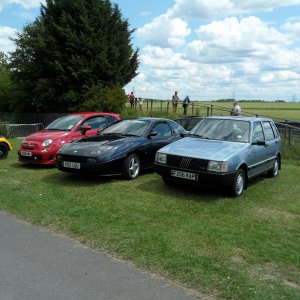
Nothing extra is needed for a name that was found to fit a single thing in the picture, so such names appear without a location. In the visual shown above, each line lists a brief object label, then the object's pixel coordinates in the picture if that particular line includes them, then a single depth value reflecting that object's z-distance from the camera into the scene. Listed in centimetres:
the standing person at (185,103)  2903
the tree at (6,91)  3266
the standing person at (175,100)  2925
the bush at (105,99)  2641
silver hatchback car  779
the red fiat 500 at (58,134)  1119
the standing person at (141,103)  3086
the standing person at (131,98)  3236
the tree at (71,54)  2750
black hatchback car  895
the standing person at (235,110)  2286
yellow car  1280
